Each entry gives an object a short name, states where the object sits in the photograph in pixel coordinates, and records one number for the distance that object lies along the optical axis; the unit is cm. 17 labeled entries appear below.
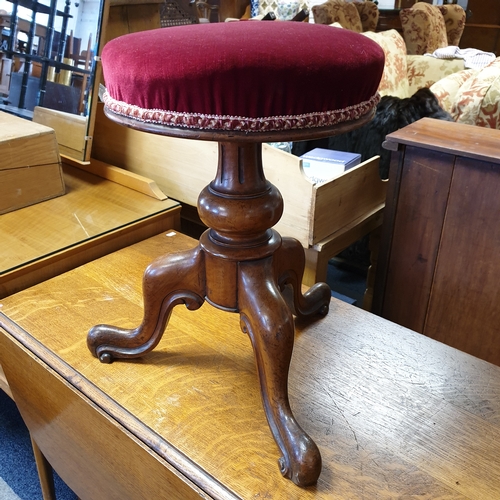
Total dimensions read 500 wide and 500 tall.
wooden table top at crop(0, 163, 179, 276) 102
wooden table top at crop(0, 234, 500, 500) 63
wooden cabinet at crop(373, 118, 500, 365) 103
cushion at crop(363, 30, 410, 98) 220
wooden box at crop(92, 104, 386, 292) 108
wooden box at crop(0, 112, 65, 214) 111
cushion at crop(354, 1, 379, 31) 392
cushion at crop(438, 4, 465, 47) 436
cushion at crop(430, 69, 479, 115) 173
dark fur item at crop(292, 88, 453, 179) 143
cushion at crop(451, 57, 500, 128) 153
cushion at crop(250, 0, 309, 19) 335
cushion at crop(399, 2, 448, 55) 378
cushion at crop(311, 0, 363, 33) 316
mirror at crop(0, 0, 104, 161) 121
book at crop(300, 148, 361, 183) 122
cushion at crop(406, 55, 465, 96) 262
